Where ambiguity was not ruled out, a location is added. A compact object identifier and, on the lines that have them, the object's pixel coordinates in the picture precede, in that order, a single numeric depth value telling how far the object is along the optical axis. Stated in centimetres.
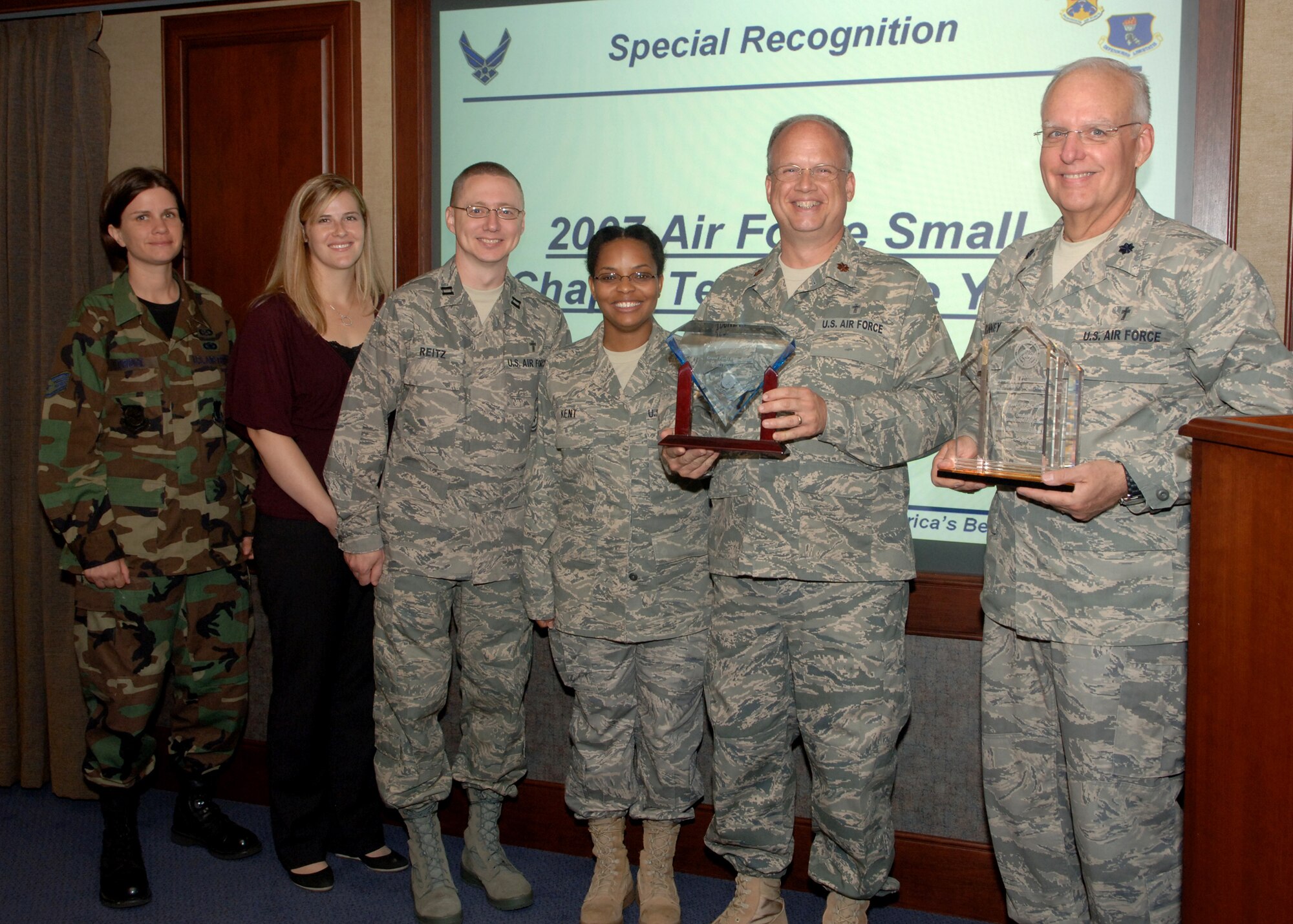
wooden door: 313
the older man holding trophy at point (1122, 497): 178
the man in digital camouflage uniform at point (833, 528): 222
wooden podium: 132
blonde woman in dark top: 265
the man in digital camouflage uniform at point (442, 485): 252
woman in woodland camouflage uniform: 274
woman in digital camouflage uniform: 243
